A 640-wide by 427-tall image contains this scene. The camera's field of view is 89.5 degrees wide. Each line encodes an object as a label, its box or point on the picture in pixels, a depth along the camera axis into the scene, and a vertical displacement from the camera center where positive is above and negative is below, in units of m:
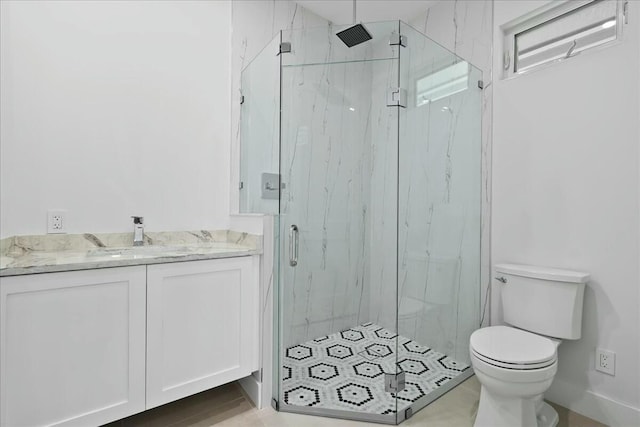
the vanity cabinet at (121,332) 1.20 -0.54
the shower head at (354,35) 1.78 +1.00
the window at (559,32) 1.70 +1.07
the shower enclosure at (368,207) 1.84 +0.03
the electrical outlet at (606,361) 1.62 -0.74
